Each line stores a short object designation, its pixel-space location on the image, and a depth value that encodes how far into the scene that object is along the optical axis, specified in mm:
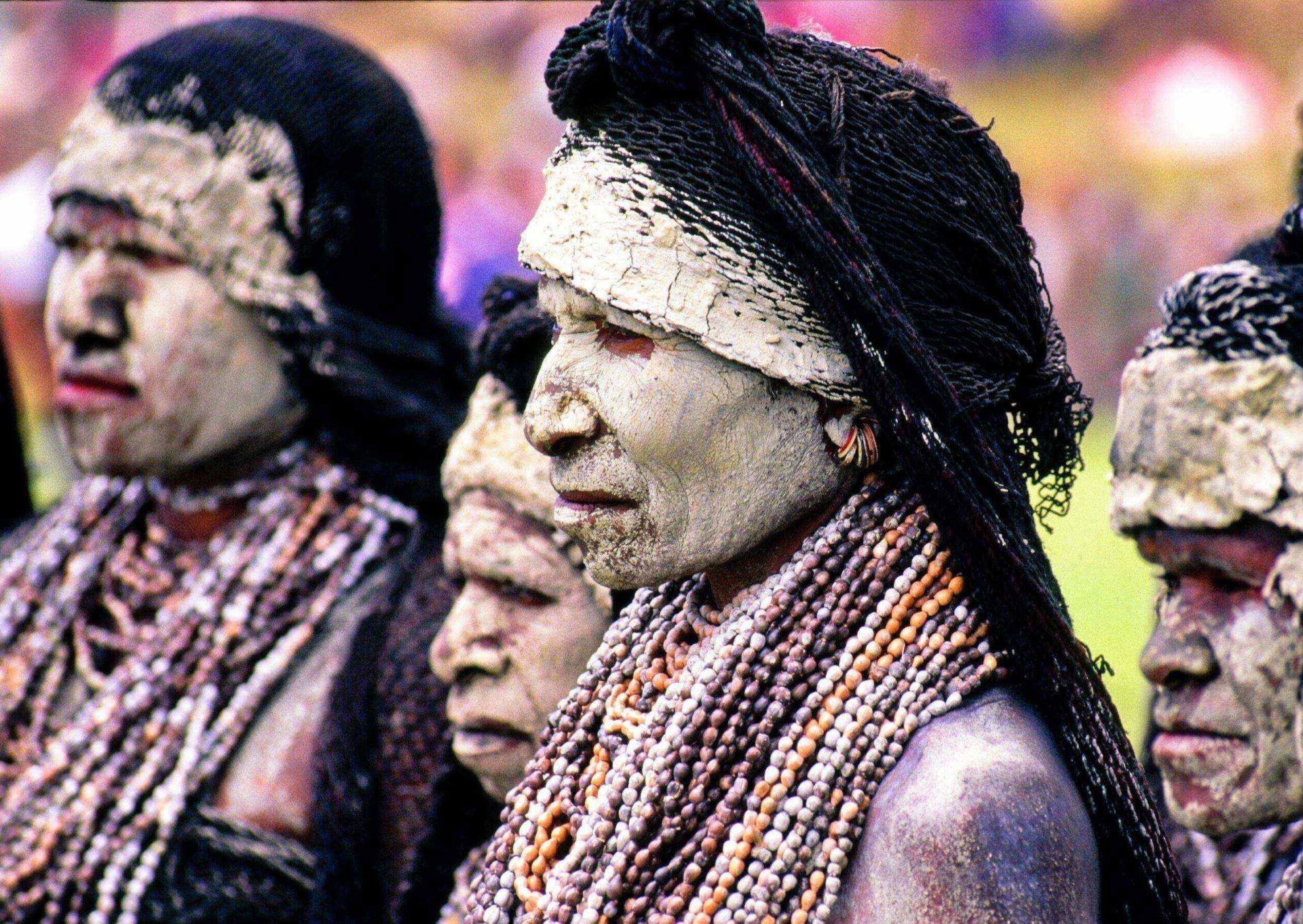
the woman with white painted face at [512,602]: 6383
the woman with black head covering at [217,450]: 7617
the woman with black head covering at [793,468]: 4508
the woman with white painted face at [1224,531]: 3953
